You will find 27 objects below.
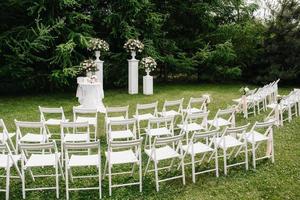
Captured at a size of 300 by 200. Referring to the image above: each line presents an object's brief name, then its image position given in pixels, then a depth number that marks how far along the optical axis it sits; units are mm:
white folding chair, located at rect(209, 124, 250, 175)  6896
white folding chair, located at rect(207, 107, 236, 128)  8261
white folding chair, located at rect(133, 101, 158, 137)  9066
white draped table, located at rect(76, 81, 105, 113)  12175
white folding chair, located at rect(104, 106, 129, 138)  8707
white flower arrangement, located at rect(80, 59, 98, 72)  12469
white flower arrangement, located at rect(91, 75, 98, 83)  12320
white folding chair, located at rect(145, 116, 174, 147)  7562
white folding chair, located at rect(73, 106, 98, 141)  8678
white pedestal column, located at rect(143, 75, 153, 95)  16094
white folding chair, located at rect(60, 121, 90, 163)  7102
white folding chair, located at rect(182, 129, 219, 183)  6476
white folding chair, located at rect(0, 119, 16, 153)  7219
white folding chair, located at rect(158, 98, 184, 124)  9555
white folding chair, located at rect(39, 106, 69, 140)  8635
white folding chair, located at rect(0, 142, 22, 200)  5801
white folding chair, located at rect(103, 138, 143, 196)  5915
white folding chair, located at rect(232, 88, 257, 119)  11406
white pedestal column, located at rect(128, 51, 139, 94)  16188
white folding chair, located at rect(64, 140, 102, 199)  5805
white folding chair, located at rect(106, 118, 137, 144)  7268
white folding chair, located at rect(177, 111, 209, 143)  7898
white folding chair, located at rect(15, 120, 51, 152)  7066
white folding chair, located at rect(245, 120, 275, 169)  7217
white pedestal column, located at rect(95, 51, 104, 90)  14925
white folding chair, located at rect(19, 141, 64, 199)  5793
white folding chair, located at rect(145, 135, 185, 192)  6125
